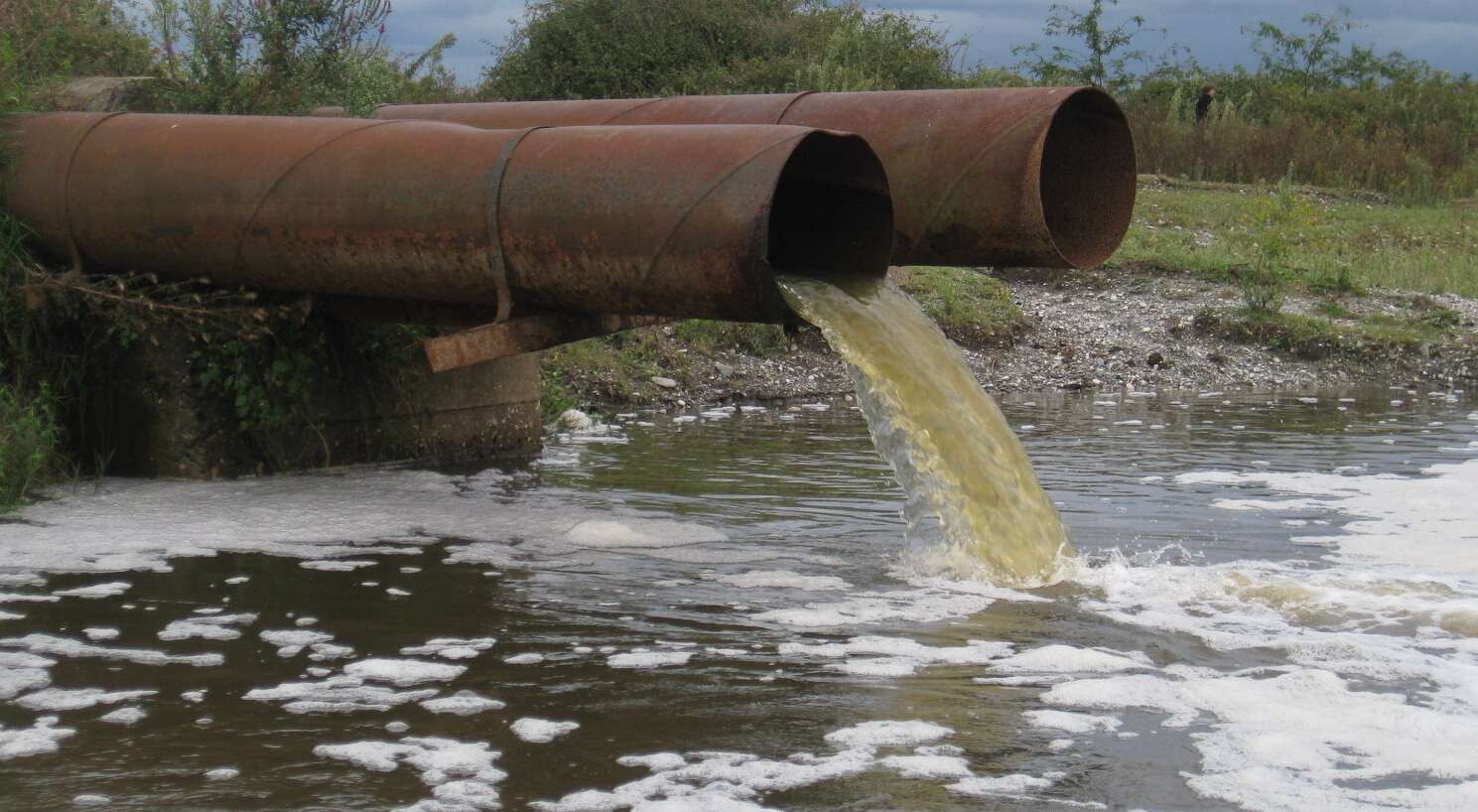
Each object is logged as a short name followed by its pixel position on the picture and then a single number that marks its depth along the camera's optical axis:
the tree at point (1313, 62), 29.31
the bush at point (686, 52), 20.55
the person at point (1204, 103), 23.42
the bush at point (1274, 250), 13.68
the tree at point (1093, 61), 25.95
